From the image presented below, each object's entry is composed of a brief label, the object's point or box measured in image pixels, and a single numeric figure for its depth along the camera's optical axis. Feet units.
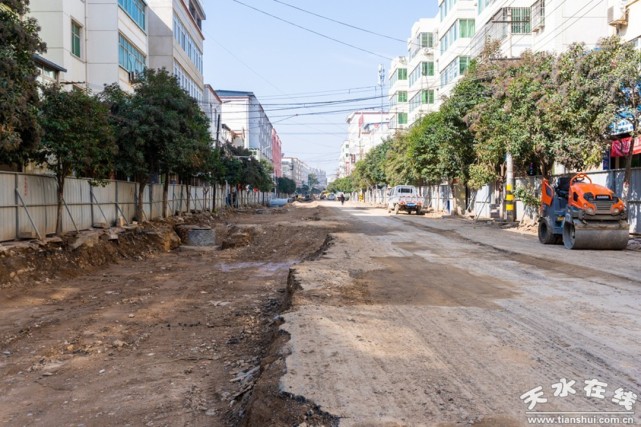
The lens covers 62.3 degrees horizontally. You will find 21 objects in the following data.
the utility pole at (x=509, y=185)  83.01
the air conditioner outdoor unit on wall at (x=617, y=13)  77.30
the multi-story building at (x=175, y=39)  127.34
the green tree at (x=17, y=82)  34.58
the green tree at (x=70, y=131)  46.34
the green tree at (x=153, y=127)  71.31
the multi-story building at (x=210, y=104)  189.49
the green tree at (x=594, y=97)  55.16
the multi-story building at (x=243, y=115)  325.83
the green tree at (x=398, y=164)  178.98
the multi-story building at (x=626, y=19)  74.90
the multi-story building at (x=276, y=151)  511.81
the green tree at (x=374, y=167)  239.91
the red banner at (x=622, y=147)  72.08
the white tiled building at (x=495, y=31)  91.56
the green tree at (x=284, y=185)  463.01
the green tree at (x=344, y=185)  432.74
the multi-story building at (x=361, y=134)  377.54
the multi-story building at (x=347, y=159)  521.53
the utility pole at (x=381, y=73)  330.85
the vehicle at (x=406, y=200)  147.43
